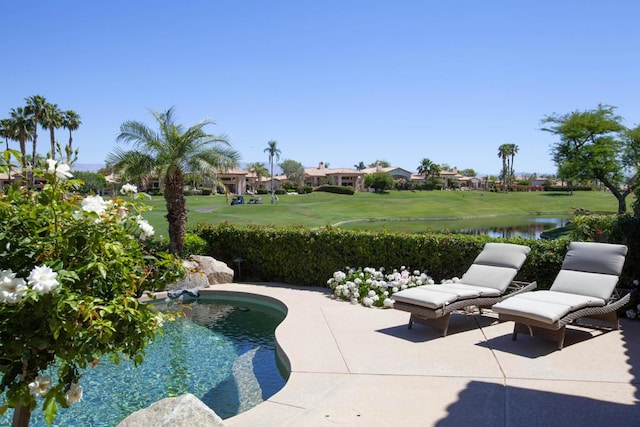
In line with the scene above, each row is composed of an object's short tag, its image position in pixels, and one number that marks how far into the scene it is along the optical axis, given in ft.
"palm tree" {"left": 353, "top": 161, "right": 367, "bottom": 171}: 443.32
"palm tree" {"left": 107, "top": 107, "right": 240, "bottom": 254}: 44.88
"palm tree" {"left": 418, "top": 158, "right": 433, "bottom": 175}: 318.45
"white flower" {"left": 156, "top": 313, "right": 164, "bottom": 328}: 9.75
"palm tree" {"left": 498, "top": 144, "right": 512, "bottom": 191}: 359.46
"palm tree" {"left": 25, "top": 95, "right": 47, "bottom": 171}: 156.25
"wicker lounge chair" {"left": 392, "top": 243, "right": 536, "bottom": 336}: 22.67
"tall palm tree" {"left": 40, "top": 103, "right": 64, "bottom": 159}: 160.99
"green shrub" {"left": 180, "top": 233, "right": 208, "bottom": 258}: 42.19
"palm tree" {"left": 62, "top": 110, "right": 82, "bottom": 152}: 193.23
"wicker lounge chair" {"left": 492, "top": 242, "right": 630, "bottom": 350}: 20.04
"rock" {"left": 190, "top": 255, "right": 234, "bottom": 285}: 38.58
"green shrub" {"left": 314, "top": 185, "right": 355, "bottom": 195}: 240.12
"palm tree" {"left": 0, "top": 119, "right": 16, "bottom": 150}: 151.27
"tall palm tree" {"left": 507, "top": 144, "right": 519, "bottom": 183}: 360.89
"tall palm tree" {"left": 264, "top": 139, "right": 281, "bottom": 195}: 298.97
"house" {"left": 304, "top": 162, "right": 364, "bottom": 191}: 319.68
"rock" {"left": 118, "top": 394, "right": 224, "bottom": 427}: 10.74
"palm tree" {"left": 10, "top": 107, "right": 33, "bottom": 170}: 154.40
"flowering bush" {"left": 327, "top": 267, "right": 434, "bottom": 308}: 29.96
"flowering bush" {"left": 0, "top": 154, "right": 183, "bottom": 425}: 7.61
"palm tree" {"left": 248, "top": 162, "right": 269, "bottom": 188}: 335.06
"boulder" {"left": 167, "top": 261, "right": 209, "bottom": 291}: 36.88
